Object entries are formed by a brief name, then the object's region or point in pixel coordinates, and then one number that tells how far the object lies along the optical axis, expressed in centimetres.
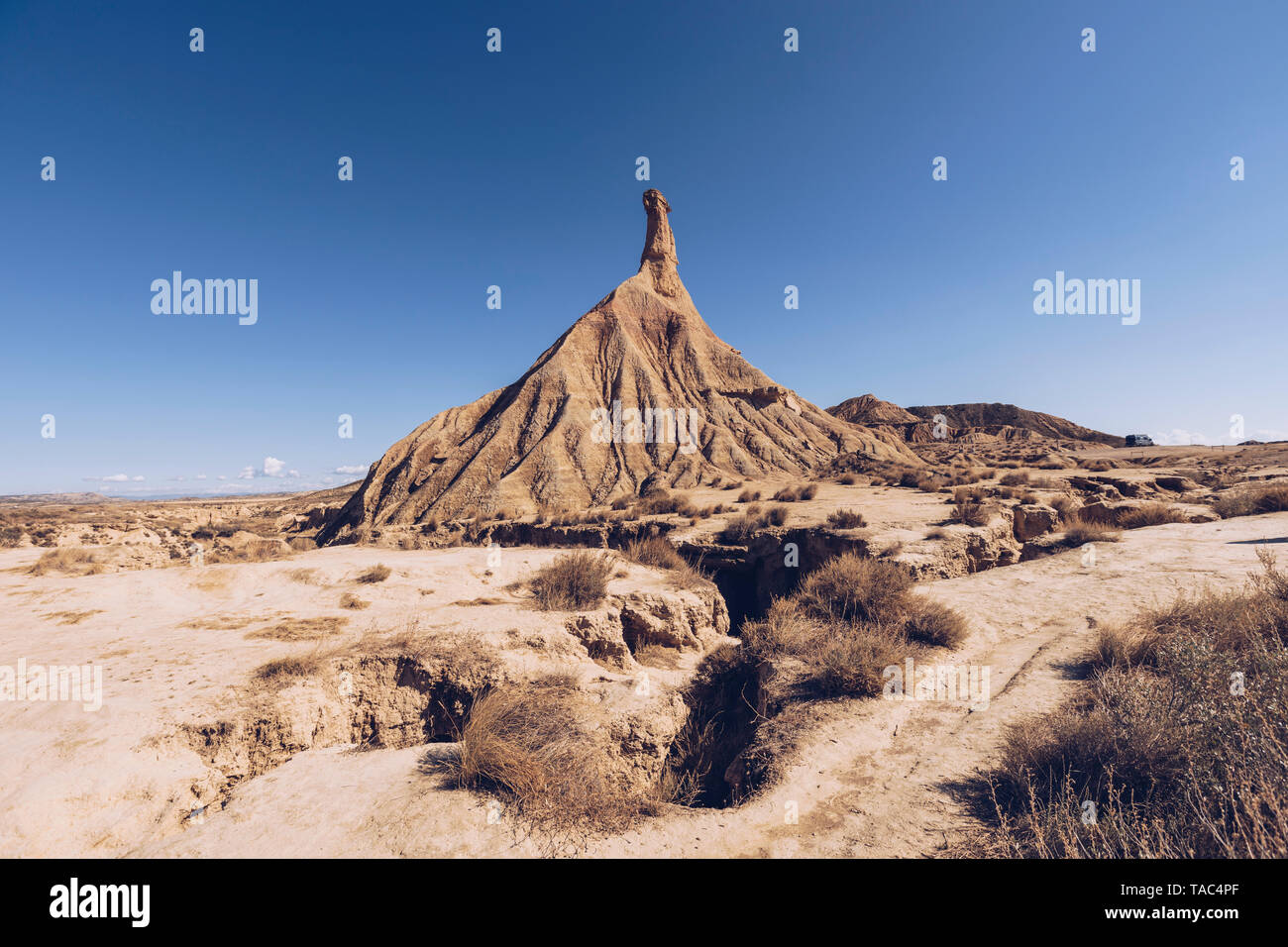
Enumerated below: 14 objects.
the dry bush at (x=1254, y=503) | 1170
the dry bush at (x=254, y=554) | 1265
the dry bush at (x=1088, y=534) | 1001
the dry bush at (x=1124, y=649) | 507
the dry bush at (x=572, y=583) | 801
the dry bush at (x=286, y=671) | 517
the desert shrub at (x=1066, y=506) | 1339
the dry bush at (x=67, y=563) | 961
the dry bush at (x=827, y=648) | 557
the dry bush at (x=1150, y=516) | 1186
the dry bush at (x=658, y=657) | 775
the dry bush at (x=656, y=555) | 1112
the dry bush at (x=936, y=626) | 653
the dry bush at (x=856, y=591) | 730
